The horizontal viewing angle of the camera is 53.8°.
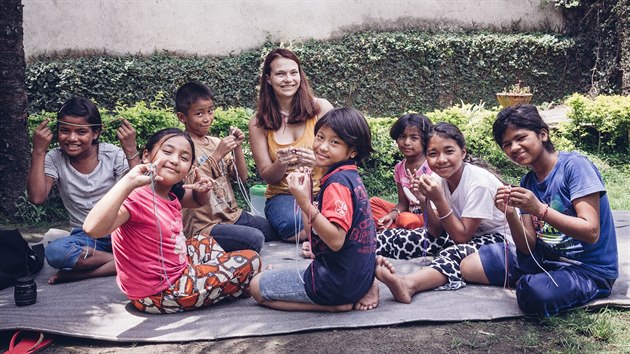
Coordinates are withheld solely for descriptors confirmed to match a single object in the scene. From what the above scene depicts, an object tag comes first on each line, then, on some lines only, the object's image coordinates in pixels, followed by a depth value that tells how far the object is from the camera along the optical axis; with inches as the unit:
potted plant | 446.0
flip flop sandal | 130.3
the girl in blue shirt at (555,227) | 132.9
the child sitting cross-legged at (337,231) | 129.6
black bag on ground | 164.2
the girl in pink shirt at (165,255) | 139.0
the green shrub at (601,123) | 314.5
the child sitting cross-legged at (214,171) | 179.5
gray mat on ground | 135.5
